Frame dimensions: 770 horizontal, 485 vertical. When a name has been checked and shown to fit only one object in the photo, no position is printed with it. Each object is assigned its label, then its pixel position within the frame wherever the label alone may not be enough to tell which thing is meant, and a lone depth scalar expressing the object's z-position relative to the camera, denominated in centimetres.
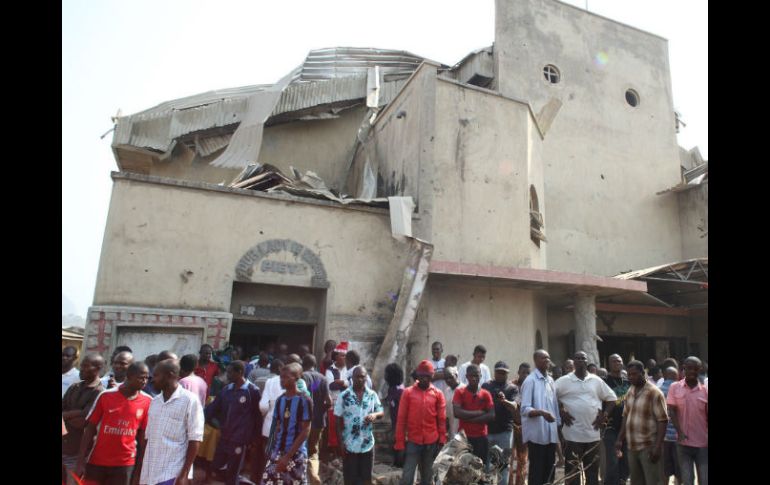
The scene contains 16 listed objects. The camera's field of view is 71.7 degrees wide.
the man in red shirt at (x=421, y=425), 576
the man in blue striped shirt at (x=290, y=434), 489
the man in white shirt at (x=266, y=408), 575
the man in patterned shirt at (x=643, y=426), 535
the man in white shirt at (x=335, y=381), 650
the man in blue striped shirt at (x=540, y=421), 596
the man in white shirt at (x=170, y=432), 413
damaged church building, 923
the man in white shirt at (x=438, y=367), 721
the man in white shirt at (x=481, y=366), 722
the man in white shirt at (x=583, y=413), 601
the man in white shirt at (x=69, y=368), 555
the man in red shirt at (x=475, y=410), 606
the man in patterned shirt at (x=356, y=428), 561
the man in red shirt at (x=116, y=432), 411
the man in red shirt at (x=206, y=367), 737
